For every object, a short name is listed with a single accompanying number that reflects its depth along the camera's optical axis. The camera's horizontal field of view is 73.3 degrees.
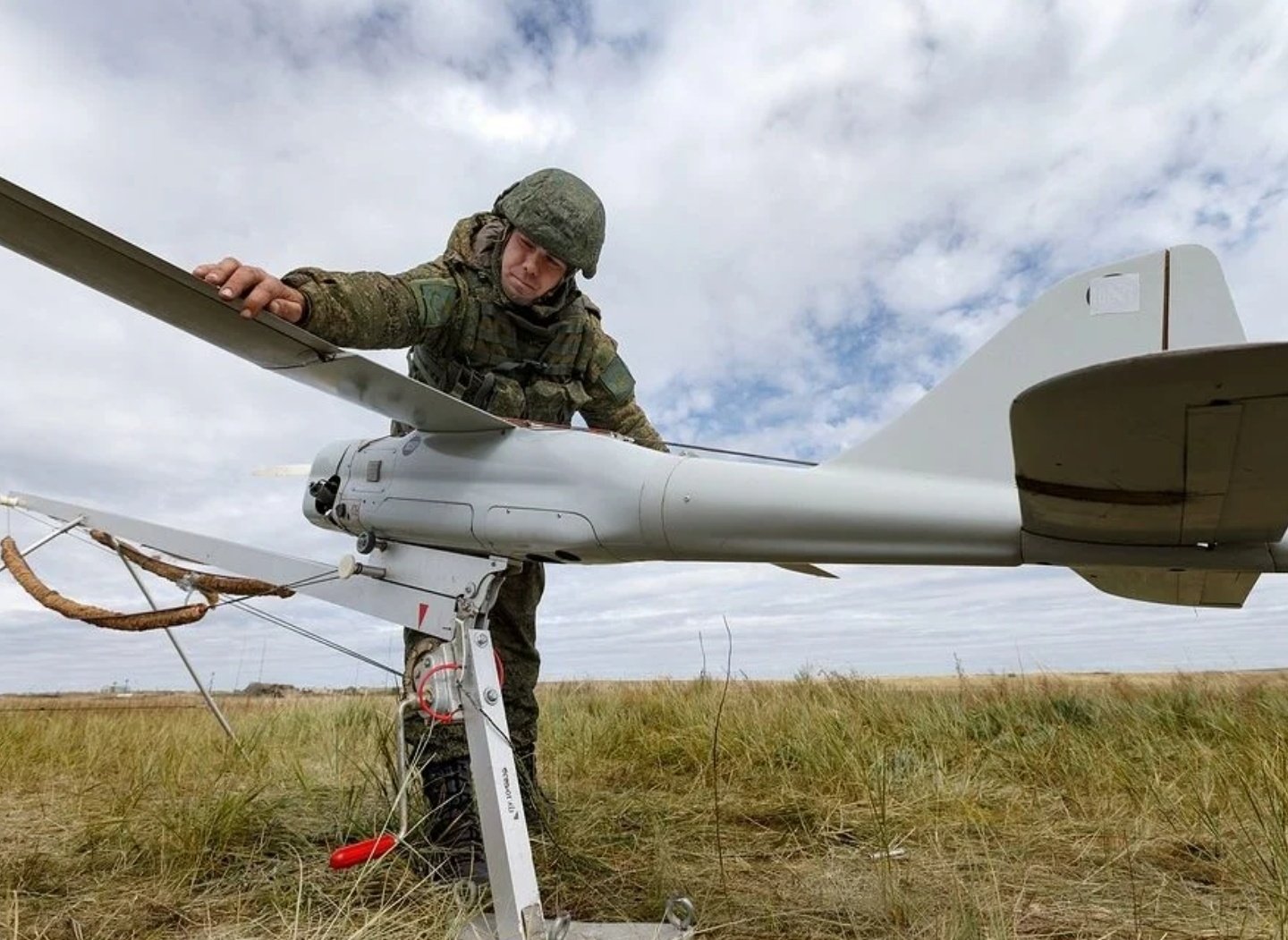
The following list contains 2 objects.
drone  1.75
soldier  3.28
